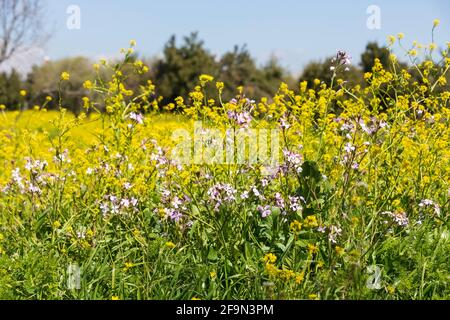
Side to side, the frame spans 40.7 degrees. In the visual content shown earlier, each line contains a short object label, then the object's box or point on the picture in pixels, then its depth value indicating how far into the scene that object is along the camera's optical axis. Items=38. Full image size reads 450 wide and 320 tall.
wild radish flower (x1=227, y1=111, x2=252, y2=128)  3.51
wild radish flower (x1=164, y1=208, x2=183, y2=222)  3.45
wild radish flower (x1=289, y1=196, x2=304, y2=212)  3.44
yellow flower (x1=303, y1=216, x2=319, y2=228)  3.02
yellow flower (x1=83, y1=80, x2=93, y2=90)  4.44
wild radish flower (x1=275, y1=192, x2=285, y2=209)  3.50
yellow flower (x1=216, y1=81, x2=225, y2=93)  4.09
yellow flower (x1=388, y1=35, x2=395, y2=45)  5.02
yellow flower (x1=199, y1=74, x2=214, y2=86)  4.09
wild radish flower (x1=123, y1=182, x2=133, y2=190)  3.60
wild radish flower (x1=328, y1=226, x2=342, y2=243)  3.20
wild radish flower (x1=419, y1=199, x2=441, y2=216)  3.55
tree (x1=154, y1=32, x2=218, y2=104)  23.34
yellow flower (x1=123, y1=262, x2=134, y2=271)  3.25
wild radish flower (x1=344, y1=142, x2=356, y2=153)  3.15
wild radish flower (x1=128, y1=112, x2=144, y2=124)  3.94
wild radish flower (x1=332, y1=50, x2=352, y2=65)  3.83
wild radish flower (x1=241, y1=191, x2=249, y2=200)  3.46
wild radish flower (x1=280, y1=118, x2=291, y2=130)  3.34
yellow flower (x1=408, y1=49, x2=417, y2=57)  4.96
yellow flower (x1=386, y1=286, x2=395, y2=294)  2.98
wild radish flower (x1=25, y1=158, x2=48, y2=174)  4.10
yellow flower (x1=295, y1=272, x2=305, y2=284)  2.84
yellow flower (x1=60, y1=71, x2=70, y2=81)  4.05
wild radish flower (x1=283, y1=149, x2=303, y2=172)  3.49
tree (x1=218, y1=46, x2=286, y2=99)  24.24
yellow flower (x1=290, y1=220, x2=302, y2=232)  3.03
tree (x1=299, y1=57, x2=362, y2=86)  16.83
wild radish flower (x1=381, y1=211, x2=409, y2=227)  3.29
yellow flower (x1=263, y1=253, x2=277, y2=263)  2.95
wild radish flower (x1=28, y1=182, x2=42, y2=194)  4.03
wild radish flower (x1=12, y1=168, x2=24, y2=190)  4.27
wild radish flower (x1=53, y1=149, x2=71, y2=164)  4.04
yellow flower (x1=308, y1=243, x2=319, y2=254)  2.99
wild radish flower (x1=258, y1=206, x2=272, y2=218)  3.42
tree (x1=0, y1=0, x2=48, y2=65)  23.61
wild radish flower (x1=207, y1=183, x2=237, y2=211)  3.42
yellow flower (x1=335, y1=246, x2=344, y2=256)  2.91
